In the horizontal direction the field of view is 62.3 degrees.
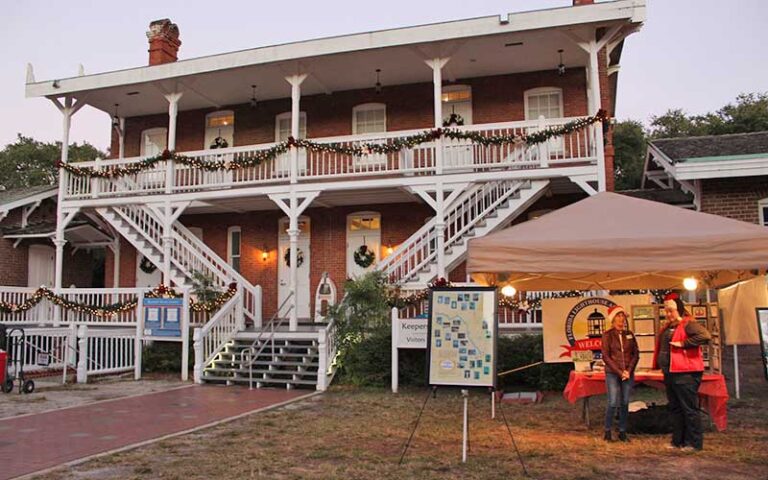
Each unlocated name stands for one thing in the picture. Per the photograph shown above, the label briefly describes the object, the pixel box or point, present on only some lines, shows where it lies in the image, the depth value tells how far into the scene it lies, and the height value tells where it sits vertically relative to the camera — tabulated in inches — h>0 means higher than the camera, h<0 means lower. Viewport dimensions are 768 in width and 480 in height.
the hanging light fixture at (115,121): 794.2 +230.7
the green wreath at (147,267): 765.3 +47.4
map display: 260.4 -13.8
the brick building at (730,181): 507.5 +101.2
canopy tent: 261.3 +25.0
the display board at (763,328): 396.8 -16.5
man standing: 275.9 -31.8
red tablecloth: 301.4 -41.9
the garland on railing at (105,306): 599.2 +2.6
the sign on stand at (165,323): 563.2 -15.2
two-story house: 556.4 +145.5
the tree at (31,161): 1577.3 +366.4
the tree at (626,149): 1320.1 +326.4
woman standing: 291.3 -29.2
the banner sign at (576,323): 343.6 -10.9
